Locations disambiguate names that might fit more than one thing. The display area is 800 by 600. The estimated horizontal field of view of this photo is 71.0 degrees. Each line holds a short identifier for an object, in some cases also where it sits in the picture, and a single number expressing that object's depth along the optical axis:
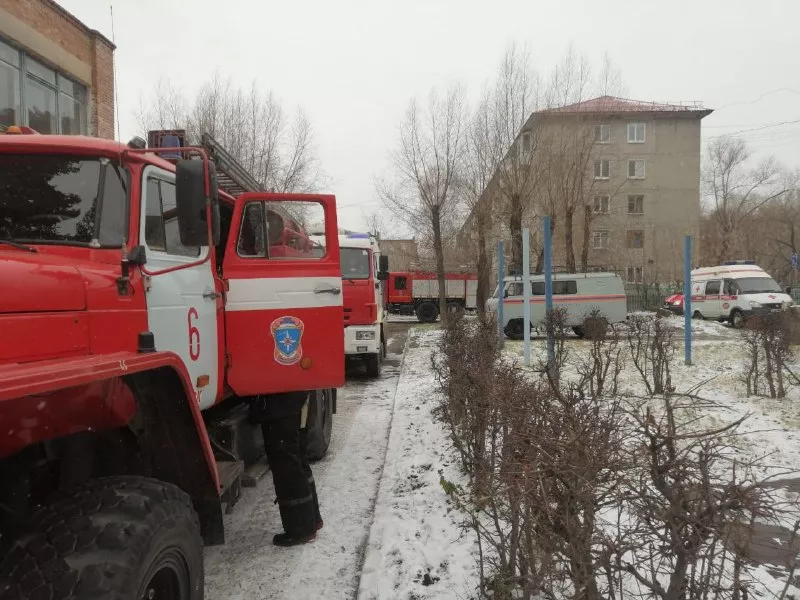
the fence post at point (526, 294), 10.70
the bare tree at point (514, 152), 20.83
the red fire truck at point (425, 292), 30.00
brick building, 10.69
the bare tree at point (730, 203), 46.78
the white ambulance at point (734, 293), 21.21
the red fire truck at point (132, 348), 1.95
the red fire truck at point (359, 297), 10.10
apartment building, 21.50
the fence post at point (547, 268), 9.65
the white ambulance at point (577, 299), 18.64
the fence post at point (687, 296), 10.70
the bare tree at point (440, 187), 22.14
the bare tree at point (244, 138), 21.77
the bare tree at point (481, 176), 21.36
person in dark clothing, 3.80
